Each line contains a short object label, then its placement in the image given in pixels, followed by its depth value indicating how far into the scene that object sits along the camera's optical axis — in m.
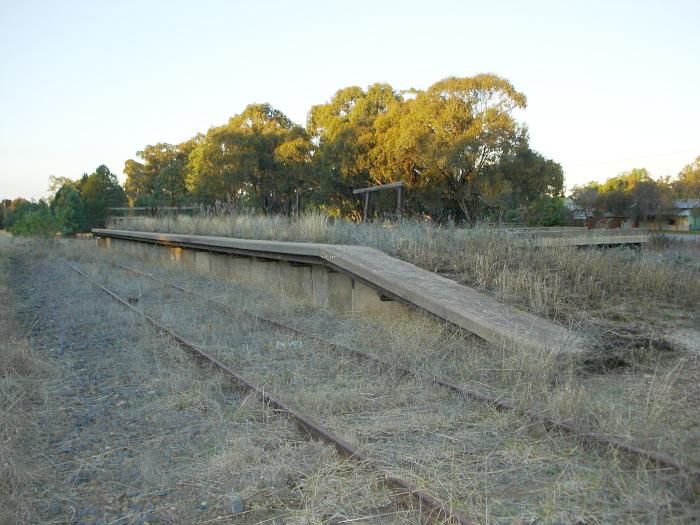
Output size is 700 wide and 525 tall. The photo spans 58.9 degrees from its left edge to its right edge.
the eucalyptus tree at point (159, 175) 64.31
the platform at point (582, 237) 11.08
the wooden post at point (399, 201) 16.16
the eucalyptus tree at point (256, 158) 42.50
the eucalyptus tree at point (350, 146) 35.38
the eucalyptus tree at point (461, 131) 29.34
